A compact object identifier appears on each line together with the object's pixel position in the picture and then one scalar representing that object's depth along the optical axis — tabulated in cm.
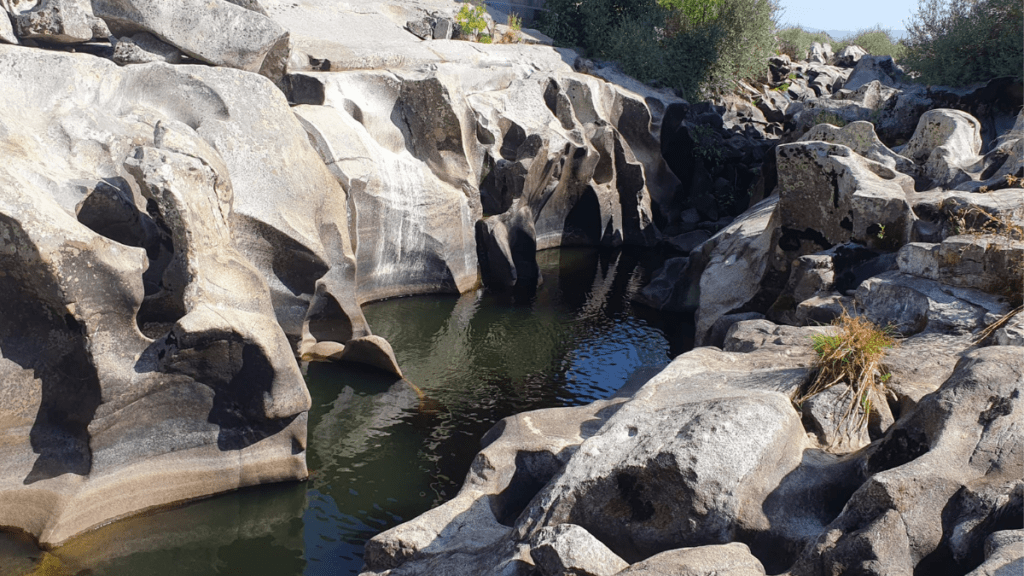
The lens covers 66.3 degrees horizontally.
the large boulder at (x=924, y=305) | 893
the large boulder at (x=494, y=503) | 664
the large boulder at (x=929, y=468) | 511
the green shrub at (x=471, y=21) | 2542
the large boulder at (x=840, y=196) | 1267
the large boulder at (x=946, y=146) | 1548
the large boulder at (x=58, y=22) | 1322
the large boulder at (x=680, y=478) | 606
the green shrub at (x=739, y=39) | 3131
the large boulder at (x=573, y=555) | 532
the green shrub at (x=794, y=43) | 4344
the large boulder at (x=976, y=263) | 902
